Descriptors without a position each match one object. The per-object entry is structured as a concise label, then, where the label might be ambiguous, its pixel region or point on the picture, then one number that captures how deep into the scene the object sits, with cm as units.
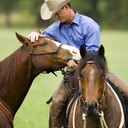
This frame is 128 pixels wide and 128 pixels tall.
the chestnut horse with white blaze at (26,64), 1242
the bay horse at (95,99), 1087
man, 1291
